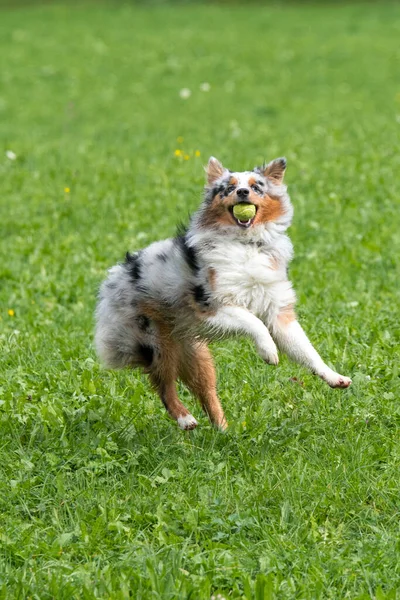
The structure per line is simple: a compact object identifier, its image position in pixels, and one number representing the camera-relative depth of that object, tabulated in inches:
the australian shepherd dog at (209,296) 429.4
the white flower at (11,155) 962.7
